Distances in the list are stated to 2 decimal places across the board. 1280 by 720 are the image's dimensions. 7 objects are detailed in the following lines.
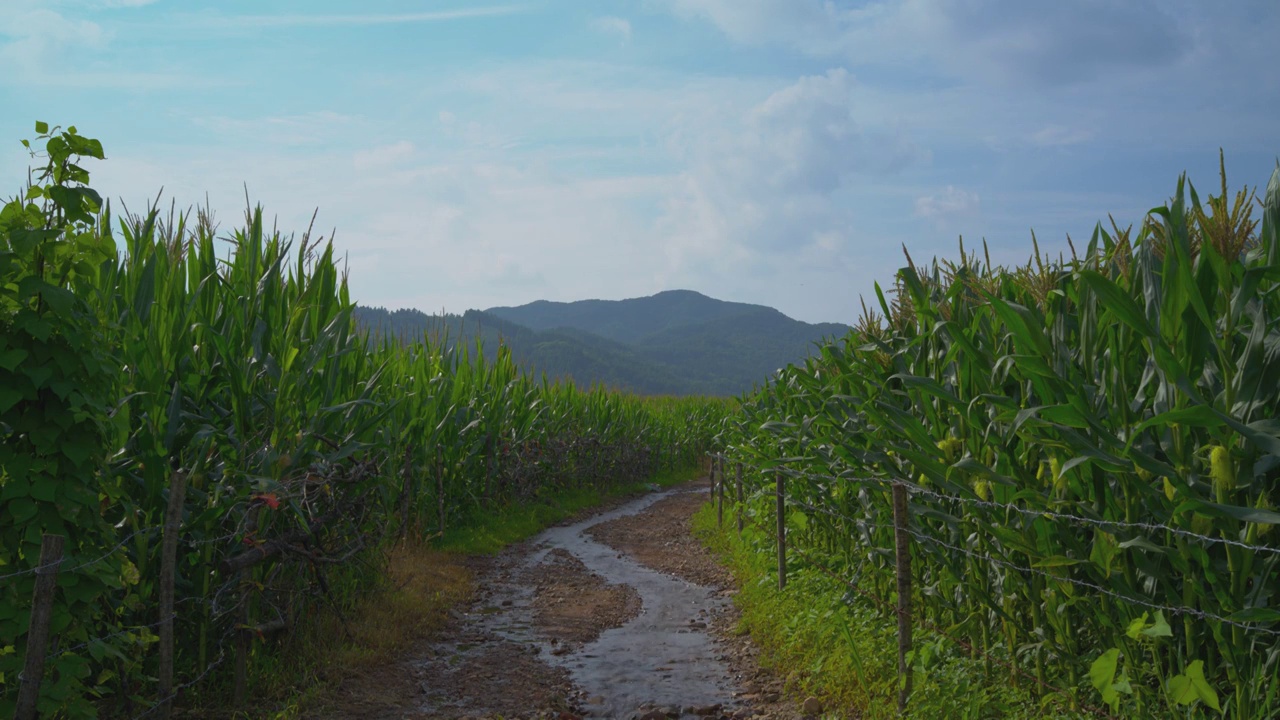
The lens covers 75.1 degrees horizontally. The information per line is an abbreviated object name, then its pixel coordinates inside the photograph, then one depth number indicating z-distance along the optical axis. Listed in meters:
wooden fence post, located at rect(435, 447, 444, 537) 12.32
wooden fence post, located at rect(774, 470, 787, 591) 8.58
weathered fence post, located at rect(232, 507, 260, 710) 5.47
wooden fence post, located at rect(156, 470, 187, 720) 4.71
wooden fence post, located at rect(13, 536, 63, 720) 3.63
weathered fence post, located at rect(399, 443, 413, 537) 11.10
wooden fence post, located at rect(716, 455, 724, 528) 14.19
